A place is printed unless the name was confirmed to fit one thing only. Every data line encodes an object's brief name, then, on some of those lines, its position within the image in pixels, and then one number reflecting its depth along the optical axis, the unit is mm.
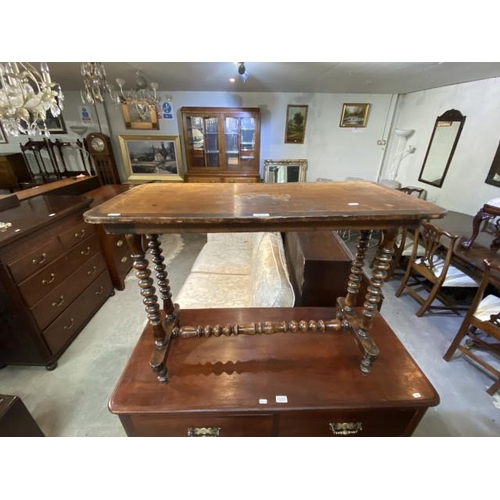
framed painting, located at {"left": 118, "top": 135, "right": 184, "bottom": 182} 4020
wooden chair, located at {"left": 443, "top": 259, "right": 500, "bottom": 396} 1390
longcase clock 3916
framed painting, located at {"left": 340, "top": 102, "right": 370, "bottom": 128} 3902
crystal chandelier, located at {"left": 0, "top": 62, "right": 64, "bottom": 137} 1397
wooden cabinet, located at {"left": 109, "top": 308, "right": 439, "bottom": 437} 784
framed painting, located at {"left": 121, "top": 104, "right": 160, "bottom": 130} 3859
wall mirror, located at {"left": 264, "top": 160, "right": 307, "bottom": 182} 4156
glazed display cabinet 3660
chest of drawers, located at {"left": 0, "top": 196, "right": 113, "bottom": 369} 1395
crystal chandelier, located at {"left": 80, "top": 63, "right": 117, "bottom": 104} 1722
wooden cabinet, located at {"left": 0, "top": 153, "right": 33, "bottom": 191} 3764
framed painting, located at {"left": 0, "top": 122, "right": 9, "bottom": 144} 3994
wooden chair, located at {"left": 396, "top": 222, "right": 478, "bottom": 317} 1838
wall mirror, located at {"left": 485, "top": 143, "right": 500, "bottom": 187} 2387
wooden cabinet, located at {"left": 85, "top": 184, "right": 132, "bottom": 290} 2238
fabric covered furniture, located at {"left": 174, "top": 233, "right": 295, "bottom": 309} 1306
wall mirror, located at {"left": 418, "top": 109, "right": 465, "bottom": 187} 2865
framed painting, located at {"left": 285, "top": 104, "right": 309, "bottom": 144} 3895
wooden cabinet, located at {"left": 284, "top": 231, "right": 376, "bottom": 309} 1209
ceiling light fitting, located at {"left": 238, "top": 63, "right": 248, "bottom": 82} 2278
